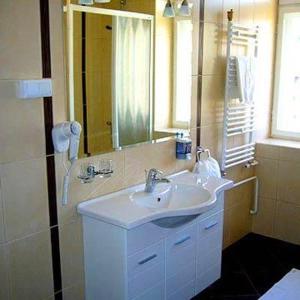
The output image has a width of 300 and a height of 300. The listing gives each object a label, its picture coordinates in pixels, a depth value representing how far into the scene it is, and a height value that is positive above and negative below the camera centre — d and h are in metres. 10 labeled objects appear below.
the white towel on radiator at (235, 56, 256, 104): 3.06 -0.04
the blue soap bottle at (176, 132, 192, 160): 2.78 -0.52
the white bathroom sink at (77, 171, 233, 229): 2.06 -0.72
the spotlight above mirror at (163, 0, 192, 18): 2.62 +0.40
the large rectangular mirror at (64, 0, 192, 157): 2.10 -0.02
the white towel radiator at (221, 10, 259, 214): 3.07 -0.35
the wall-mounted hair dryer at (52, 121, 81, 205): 1.95 -0.33
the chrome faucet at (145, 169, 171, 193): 2.44 -0.64
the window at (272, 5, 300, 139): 3.60 -0.06
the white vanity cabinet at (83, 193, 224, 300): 2.07 -1.02
